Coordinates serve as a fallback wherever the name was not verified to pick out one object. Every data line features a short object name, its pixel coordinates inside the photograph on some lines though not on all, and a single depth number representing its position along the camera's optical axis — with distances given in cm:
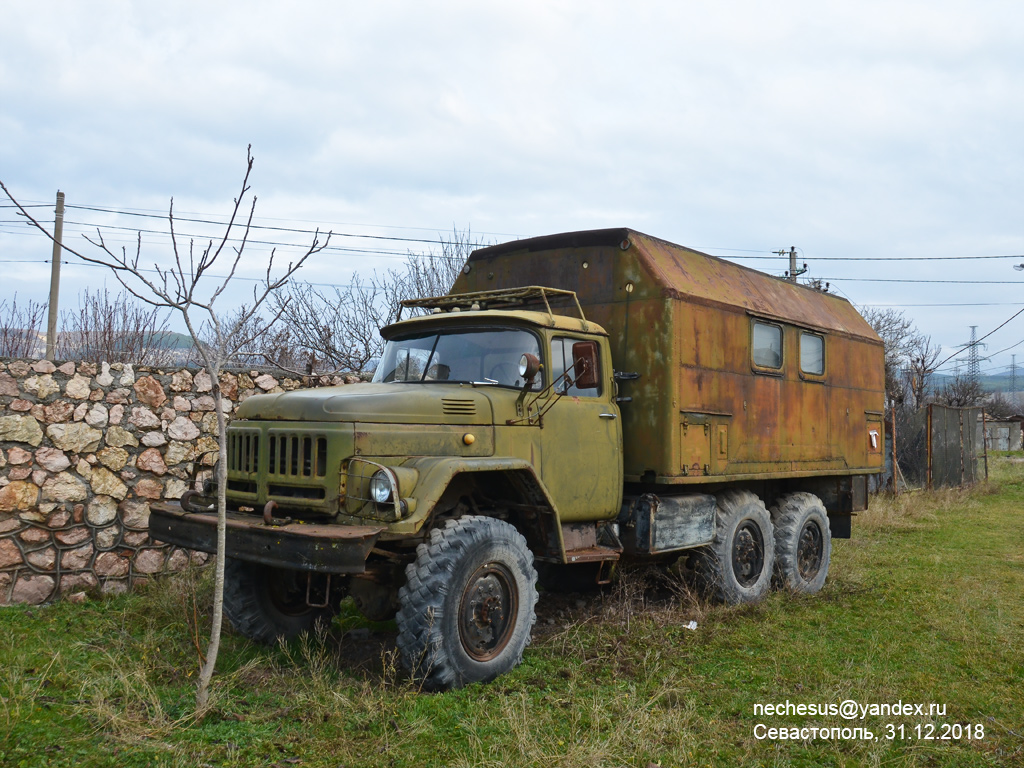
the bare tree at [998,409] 4520
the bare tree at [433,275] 1852
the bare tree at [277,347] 1681
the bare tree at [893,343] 3159
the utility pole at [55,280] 1691
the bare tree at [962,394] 3478
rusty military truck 508
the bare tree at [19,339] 1541
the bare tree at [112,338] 1545
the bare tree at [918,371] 2584
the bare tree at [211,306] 423
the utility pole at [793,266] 2834
